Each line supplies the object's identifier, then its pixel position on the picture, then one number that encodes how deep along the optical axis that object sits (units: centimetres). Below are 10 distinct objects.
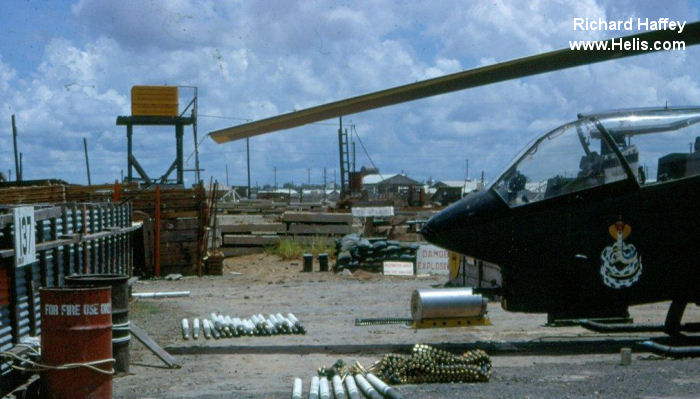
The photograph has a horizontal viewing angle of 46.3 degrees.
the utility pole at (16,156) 5095
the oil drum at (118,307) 814
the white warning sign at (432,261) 2159
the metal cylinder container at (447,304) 1080
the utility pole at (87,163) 6261
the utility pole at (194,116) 3030
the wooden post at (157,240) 2144
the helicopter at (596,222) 941
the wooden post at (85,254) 1190
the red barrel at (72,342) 693
